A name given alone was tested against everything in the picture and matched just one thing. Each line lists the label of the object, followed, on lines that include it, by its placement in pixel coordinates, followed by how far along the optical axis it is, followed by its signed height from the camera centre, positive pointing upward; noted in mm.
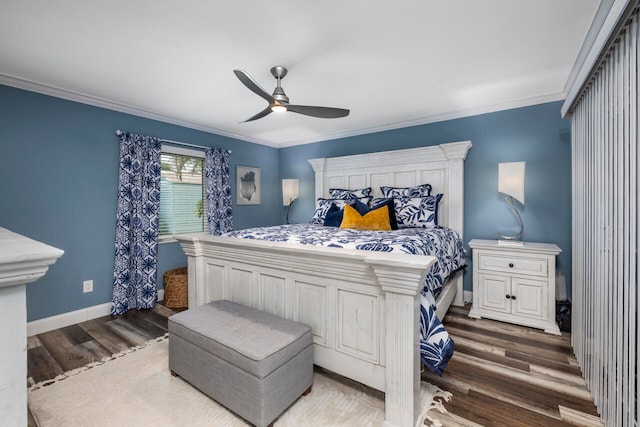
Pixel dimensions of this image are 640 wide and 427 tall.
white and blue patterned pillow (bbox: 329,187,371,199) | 3910 +266
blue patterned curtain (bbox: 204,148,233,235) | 3988 +328
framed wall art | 4508 +458
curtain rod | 3593 +923
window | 3654 +293
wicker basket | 3289 -900
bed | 1425 -543
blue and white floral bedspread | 1601 -246
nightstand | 2594 -699
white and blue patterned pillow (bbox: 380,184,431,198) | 3490 +258
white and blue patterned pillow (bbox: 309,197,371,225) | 3788 +86
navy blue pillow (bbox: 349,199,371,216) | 3215 +57
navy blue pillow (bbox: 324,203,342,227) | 3337 -69
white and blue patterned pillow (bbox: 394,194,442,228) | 3211 -4
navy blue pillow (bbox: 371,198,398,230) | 3057 +31
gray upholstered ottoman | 1461 -816
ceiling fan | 2090 +873
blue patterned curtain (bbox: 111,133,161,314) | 3131 -119
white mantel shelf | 565 -224
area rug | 1561 -1133
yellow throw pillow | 2977 -86
